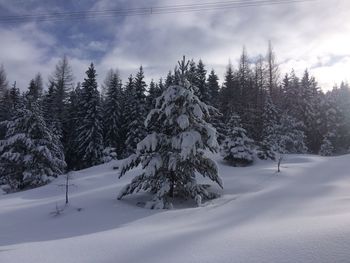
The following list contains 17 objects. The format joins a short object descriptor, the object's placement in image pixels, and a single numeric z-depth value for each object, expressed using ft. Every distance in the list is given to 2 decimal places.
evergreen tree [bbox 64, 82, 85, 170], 123.85
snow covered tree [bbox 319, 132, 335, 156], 124.85
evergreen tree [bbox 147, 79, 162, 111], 132.32
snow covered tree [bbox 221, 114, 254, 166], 65.82
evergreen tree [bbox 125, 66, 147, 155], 112.88
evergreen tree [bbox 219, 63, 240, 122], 127.75
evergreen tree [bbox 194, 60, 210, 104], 124.67
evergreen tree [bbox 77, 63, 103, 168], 112.57
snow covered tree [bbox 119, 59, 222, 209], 37.50
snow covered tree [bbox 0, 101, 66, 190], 69.26
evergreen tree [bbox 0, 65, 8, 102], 174.36
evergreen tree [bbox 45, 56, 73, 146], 122.62
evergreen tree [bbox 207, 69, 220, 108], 152.20
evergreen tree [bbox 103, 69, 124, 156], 124.26
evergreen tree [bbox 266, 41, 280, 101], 163.12
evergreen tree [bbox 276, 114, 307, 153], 111.96
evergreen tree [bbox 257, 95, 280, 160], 88.33
